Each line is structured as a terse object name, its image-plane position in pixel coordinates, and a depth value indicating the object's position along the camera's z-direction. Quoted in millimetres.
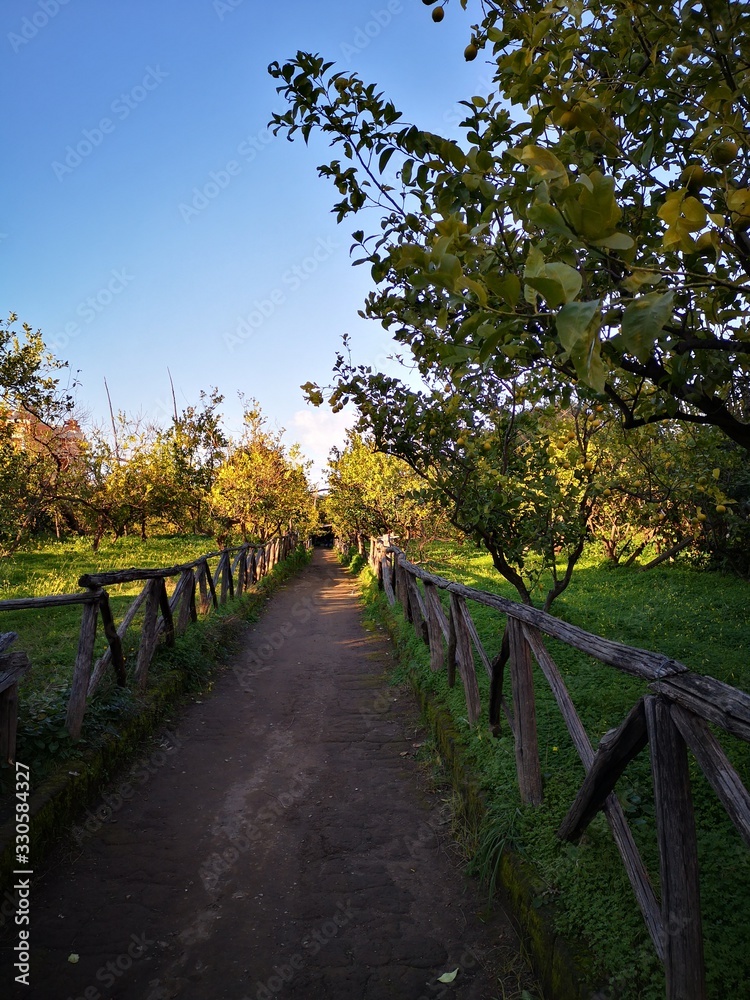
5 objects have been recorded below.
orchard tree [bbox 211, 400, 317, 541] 19094
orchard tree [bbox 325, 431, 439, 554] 14305
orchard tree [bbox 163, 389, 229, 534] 16281
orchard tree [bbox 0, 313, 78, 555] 9469
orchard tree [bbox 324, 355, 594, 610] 5383
